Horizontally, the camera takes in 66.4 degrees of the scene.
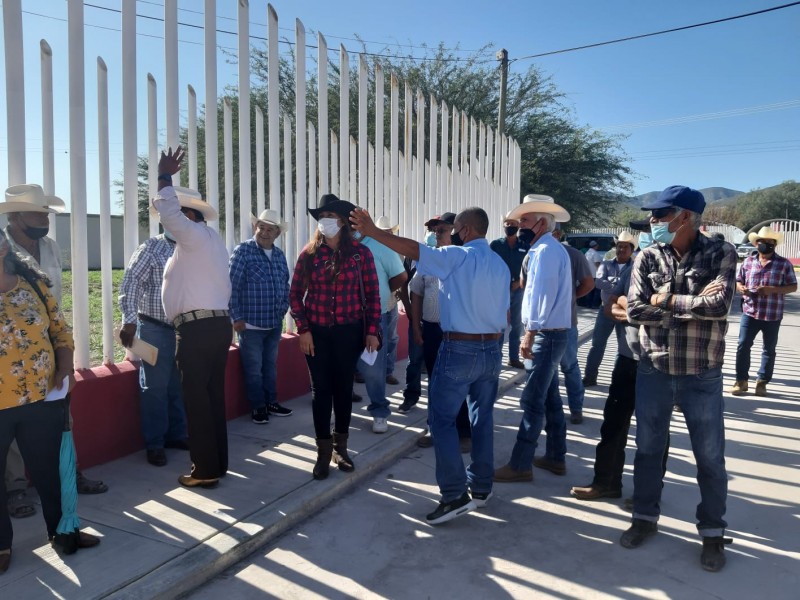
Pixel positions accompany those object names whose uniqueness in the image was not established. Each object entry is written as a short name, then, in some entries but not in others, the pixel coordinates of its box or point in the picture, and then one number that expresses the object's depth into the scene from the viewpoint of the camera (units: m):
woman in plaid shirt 4.30
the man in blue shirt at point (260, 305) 5.47
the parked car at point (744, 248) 41.94
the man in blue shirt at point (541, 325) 4.31
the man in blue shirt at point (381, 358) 5.28
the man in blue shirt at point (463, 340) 3.75
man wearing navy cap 3.26
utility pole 17.33
